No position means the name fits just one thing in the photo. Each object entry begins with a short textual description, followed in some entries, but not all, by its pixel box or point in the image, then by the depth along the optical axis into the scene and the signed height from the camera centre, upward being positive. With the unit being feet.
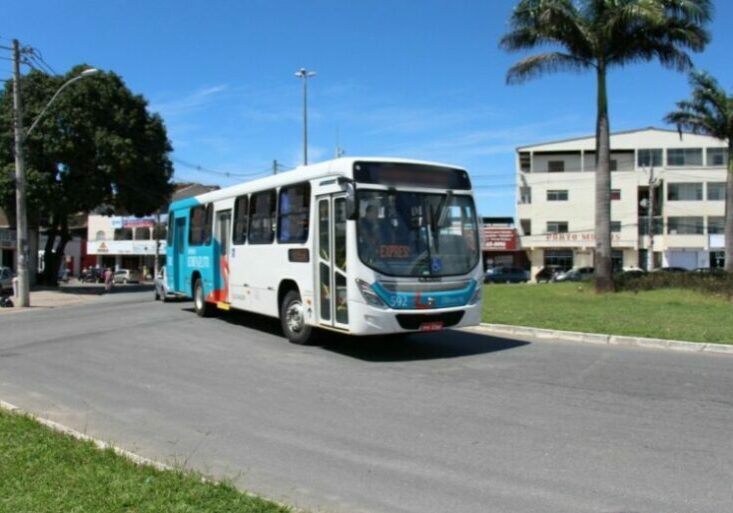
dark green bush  78.38 -3.49
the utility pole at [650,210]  190.41 +11.07
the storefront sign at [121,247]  249.14 +3.33
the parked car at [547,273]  206.42 -6.05
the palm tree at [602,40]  80.43 +25.26
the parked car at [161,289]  83.56 -3.95
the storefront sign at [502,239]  224.33 +4.50
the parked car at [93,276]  223.30 -6.15
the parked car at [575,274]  181.08 -5.62
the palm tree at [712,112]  101.98 +20.80
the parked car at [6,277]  127.27 -3.60
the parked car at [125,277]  216.33 -6.27
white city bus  34.81 +0.30
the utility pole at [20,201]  85.40 +6.93
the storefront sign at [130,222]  254.06 +12.31
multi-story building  221.46 +14.63
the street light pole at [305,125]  134.62 +24.99
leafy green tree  118.21 +18.42
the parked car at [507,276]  183.83 -5.93
